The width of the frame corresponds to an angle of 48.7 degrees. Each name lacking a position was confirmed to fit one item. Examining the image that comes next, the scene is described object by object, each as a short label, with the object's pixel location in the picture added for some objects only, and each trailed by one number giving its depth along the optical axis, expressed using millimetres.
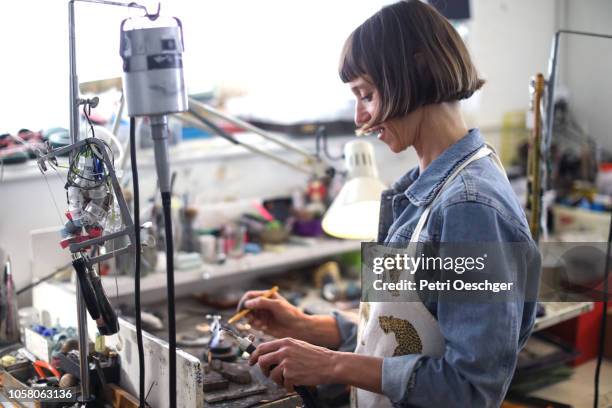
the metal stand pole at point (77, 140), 1090
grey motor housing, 917
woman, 969
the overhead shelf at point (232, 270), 1769
